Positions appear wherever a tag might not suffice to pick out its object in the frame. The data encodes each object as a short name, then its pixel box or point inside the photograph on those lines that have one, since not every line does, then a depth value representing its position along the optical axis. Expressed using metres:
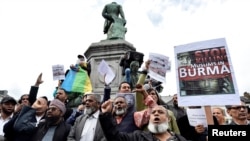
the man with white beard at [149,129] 1.75
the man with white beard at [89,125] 2.12
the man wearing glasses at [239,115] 2.29
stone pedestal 6.08
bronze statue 6.89
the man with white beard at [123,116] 2.09
